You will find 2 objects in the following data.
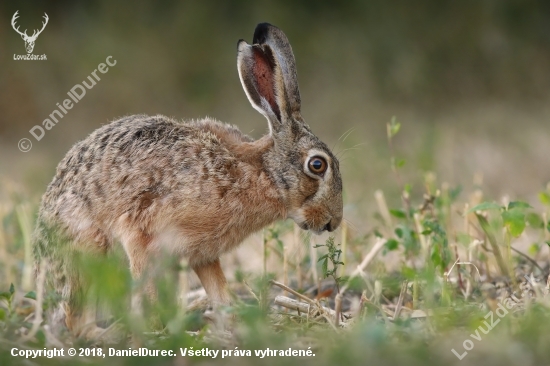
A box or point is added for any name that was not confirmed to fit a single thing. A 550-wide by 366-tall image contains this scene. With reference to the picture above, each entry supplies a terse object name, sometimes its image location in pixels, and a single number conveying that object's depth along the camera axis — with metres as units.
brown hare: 10.27
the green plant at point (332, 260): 9.14
